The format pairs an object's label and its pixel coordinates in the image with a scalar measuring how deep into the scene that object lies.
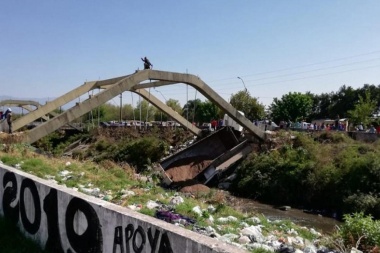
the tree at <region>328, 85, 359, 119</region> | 60.72
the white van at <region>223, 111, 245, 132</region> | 29.22
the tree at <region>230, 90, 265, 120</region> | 54.06
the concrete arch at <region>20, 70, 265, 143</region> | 20.02
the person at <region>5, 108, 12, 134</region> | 20.64
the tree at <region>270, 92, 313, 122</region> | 60.09
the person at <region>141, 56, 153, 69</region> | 23.64
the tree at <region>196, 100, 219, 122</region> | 69.39
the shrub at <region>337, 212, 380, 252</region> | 7.10
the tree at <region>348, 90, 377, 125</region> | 39.81
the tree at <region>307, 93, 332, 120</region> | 67.56
